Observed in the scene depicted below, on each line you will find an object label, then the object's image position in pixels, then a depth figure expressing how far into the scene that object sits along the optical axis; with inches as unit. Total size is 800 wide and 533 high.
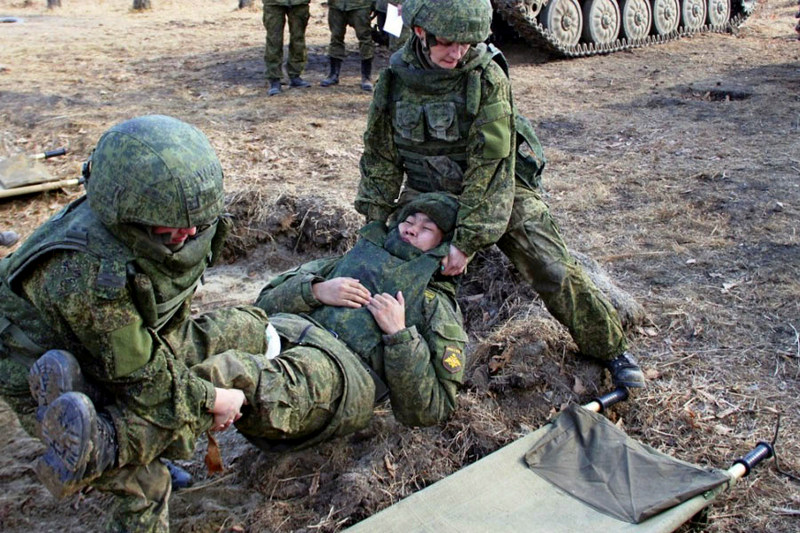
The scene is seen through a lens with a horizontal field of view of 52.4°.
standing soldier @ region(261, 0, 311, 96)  386.6
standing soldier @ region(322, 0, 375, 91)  402.9
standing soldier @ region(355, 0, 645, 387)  143.7
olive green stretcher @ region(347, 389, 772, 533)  119.0
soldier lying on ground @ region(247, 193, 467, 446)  131.3
